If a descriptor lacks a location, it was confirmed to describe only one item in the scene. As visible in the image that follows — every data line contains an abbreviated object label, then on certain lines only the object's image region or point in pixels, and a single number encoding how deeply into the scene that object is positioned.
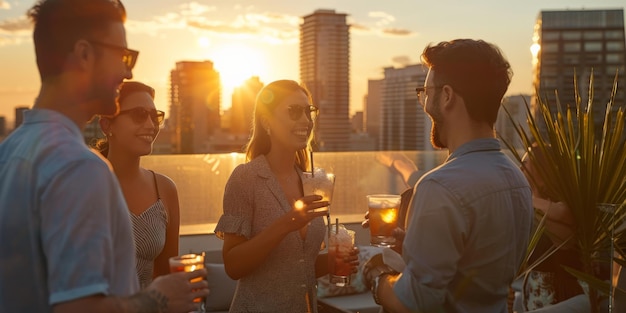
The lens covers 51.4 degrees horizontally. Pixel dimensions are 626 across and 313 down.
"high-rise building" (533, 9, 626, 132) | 102.94
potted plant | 3.13
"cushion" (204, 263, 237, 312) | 5.70
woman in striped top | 2.89
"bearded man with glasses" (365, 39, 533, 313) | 1.78
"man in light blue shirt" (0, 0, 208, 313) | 1.30
